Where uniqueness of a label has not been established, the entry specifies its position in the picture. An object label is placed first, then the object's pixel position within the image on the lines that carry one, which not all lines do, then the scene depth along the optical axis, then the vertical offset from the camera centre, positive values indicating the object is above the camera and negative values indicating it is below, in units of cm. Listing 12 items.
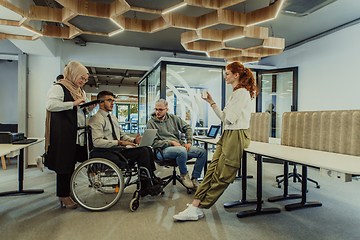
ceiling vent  310 +168
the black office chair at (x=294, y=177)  339 -97
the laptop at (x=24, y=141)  256 -31
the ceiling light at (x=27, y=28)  320 +130
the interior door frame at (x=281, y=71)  638 +112
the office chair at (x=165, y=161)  283 -58
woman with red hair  208 -24
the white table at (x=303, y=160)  145 -31
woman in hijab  229 -13
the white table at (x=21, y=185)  290 -95
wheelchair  232 -63
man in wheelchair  250 -31
